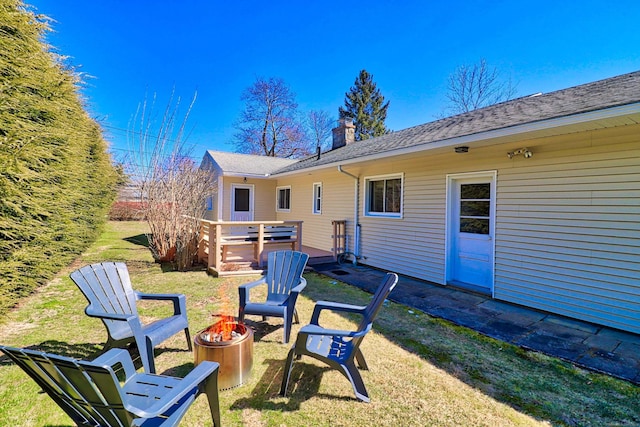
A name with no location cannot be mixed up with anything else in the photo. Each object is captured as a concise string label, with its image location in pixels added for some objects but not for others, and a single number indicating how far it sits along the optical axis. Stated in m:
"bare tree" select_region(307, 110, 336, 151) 28.78
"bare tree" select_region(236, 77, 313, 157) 25.38
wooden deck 6.62
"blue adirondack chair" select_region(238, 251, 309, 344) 3.46
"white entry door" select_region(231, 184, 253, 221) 12.70
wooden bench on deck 6.79
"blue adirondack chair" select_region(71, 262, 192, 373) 2.61
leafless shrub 6.75
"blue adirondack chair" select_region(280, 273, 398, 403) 2.40
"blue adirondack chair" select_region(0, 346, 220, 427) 1.31
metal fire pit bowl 2.46
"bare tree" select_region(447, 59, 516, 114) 18.14
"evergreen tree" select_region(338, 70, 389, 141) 28.62
